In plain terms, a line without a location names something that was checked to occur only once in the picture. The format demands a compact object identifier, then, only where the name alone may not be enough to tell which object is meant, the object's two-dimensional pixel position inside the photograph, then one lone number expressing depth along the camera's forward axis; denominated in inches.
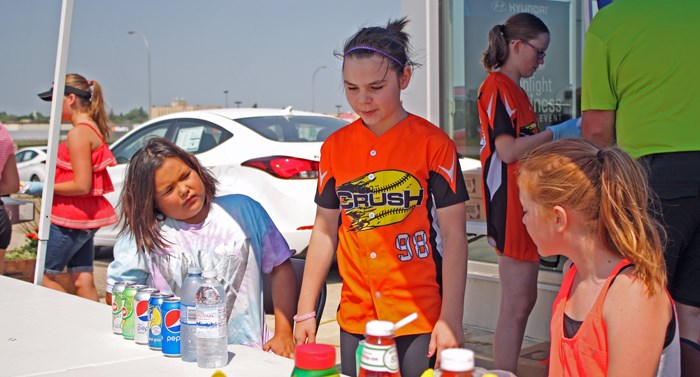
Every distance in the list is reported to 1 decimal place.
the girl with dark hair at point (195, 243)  114.3
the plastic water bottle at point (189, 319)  89.4
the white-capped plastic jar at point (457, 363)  55.3
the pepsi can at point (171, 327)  93.0
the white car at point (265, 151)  257.9
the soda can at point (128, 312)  100.7
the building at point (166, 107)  1834.5
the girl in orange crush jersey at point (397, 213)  100.6
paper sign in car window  286.2
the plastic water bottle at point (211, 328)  86.7
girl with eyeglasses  136.9
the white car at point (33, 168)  746.8
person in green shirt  110.7
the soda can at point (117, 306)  102.9
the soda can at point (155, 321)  94.4
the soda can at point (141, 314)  97.8
